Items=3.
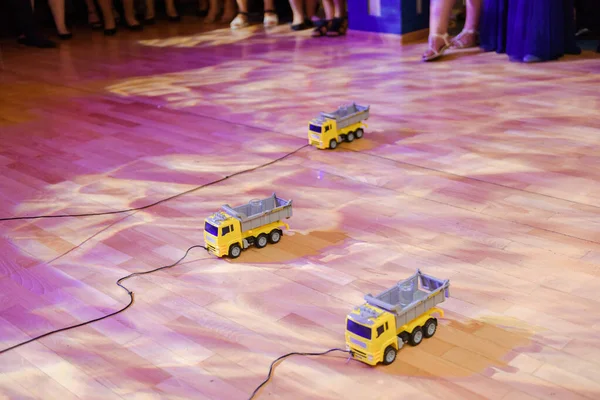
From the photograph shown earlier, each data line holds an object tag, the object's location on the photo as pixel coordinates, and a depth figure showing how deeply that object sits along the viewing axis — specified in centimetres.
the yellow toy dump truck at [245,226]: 232
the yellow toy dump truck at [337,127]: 317
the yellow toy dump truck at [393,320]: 178
